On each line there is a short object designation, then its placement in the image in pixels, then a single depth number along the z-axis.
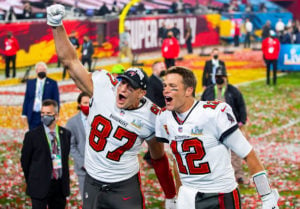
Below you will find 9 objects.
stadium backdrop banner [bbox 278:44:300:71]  26.33
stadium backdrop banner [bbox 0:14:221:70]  24.92
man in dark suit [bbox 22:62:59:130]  11.32
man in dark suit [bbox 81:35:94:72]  24.58
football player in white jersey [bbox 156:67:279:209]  5.15
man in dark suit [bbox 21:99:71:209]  7.29
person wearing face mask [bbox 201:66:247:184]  10.03
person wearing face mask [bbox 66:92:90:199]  7.95
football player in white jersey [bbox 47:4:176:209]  5.67
